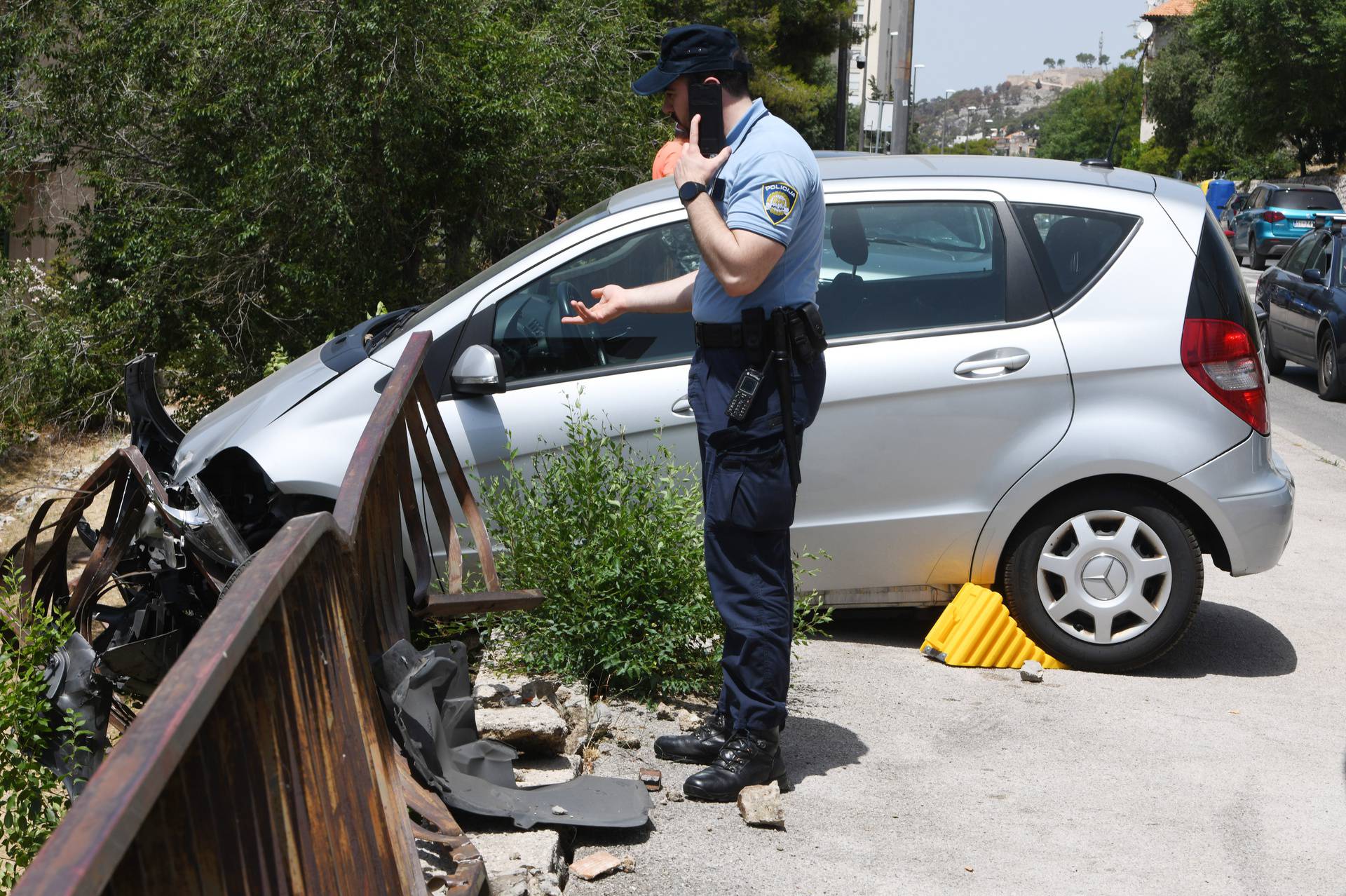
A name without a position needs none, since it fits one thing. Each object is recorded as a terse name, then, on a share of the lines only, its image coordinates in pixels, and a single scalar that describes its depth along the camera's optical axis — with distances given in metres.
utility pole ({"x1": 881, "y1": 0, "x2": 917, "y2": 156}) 18.66
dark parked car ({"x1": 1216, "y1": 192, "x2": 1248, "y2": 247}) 34.66
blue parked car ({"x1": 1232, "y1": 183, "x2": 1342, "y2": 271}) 30.44
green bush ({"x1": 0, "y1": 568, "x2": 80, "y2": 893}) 3.03
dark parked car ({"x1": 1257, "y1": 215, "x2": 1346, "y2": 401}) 14.15
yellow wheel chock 5.05
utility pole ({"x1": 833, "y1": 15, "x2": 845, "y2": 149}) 31.72
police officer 3.43
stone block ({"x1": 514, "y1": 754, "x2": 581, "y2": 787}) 3.63
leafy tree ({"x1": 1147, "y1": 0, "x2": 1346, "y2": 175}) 44.41
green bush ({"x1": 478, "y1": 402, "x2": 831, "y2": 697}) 4.21
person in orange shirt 7.07
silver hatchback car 4.91
